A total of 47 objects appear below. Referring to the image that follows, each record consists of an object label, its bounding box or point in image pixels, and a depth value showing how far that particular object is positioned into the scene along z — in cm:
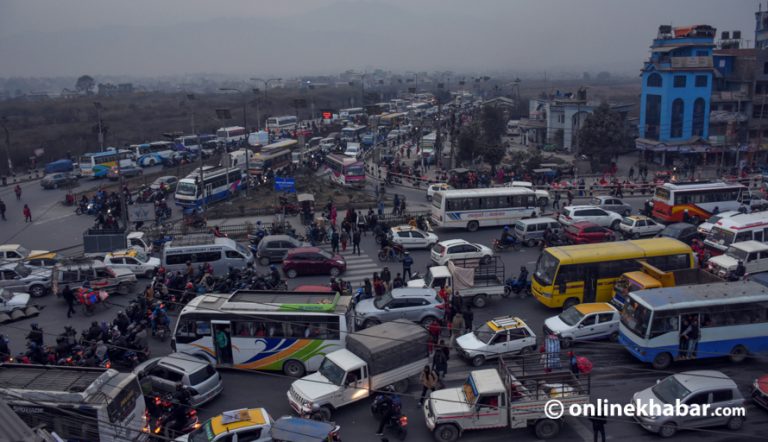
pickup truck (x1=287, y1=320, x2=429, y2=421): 1180
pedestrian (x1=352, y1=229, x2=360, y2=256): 2297
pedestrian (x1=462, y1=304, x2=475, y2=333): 1533
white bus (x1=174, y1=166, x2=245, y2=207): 3077
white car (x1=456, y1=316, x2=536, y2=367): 1395
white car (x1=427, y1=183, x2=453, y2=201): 3234
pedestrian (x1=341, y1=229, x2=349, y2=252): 2325
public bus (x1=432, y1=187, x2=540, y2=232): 2547
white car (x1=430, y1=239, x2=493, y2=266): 1997
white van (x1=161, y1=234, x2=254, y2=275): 2011
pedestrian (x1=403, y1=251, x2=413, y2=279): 1945
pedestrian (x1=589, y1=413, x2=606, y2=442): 1032
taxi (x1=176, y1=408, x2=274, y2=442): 1005
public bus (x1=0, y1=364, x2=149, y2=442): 1022
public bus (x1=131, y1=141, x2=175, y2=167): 4753
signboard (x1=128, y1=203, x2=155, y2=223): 2597
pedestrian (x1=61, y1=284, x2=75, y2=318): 1725
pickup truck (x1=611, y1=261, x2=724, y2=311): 1561
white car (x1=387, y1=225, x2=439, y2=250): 2300
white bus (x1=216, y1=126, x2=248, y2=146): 5571
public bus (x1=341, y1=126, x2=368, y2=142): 5988
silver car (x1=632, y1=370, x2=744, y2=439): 1076
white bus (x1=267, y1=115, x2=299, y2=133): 6531
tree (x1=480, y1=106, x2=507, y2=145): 5347
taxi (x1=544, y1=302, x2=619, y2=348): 1454
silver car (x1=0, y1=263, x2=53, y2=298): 1894
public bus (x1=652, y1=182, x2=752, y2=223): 2572
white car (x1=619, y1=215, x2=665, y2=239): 2388
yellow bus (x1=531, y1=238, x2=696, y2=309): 1681
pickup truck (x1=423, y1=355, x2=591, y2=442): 1091
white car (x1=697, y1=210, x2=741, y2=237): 2230
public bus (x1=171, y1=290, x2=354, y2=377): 1372
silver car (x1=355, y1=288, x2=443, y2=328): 1576
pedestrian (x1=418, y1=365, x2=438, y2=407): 1220
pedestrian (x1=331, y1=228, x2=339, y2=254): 2255
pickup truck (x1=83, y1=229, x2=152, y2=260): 2197
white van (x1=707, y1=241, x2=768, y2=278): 1886
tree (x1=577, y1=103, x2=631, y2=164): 4212
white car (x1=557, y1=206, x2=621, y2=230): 2459
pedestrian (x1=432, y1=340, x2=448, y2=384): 1295
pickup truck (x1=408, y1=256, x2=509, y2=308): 1745
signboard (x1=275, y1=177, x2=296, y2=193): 3241
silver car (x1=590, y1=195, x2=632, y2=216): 2670
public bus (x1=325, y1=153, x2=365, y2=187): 3706
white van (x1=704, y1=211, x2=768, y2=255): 2072
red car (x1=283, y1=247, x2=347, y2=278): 2053
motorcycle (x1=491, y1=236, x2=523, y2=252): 2298
